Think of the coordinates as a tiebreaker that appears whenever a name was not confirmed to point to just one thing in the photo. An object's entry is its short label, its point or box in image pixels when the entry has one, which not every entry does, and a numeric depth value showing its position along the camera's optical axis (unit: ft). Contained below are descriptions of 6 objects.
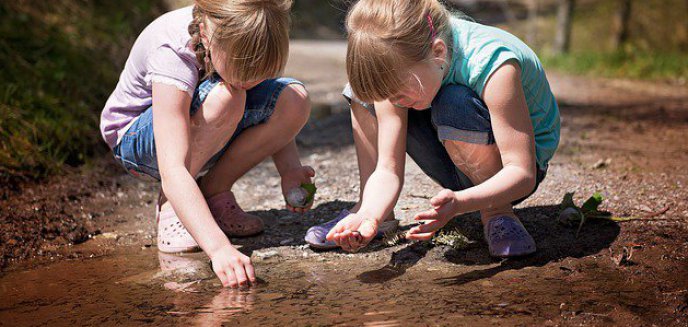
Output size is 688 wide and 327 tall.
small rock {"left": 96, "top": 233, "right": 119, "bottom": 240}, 9.65
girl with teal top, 7.00
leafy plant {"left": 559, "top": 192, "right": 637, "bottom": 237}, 8.65
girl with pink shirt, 7.57
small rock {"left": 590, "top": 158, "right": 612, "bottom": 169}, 11.58
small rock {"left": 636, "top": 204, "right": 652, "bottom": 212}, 9.07
